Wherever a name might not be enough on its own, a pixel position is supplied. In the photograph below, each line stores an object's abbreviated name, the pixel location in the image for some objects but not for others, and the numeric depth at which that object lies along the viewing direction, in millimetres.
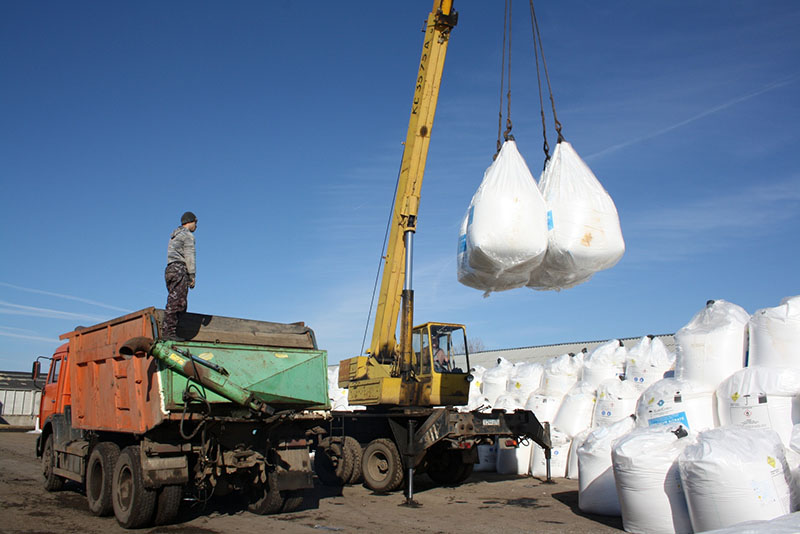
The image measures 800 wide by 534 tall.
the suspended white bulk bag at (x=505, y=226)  4910
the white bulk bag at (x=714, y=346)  6281
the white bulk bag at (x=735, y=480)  4250
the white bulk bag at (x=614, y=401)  8398
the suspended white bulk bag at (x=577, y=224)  4871
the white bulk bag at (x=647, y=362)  9141
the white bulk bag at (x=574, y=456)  8530
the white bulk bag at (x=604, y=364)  9992
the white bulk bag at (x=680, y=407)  5984
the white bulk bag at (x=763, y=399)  5422
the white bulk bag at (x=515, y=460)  9477
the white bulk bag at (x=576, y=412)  9133
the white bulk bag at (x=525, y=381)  11188
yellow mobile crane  7758
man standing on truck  6105
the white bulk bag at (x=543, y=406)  10016
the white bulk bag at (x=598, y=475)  5910
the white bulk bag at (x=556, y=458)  8891
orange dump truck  5535
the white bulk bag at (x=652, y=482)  4852
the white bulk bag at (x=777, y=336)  5844
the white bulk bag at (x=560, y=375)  10484
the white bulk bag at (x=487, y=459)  10234
